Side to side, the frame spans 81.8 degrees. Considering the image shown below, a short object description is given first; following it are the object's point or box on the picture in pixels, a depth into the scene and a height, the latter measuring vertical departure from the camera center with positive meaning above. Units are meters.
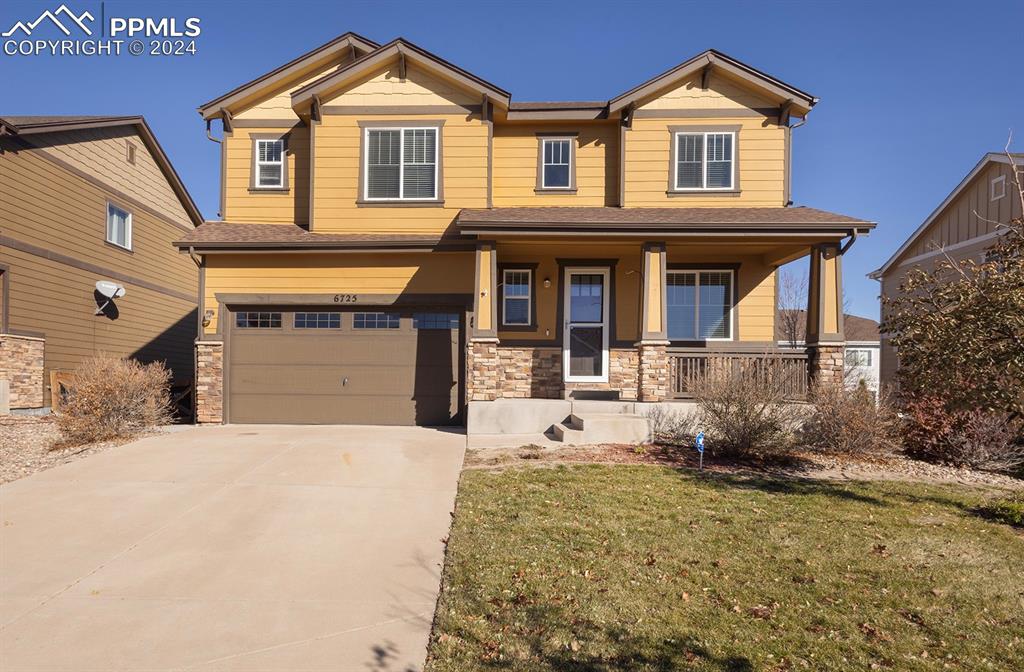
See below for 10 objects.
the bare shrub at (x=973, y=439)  8.82 -1.30
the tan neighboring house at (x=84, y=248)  13.04 +2.43
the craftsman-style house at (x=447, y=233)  12.23 +2.34
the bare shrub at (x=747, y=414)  8.77 -0.95
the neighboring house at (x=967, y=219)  16.94 +4.26
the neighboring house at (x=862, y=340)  28.05 +0.58
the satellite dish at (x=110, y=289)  15.16 +1.34
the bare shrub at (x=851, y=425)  8.98 -1.13
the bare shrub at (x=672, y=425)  10.04 -1.31
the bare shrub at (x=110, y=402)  9.75 -1.04
